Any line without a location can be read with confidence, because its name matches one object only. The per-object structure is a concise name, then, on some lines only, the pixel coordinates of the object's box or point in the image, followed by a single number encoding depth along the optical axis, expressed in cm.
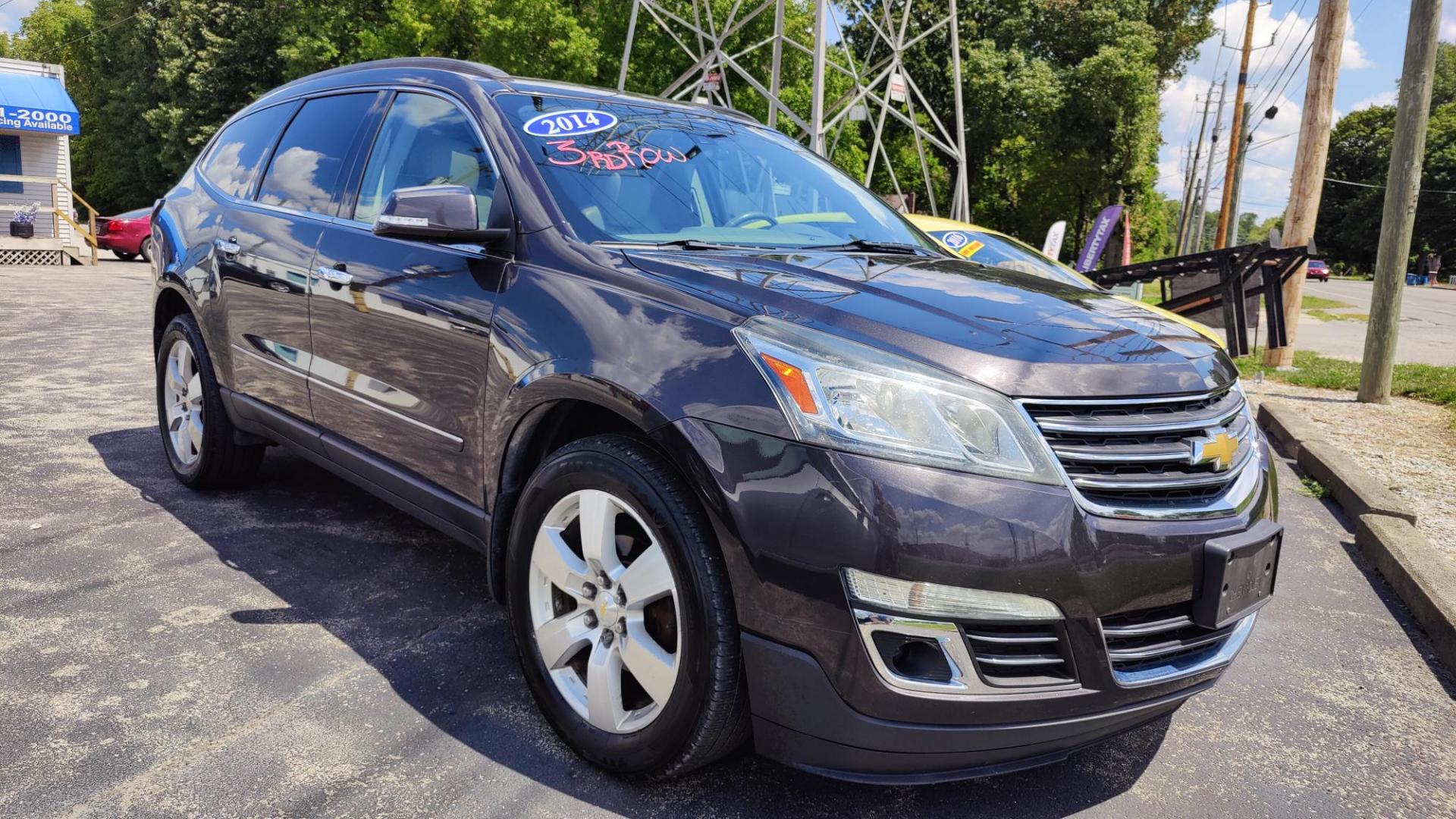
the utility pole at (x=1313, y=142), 1137
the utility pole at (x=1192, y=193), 5281
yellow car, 720
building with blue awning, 2520
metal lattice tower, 1409
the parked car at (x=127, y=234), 2431
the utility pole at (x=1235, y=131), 3406
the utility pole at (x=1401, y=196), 885
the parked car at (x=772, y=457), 196
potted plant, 2292
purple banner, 1400
